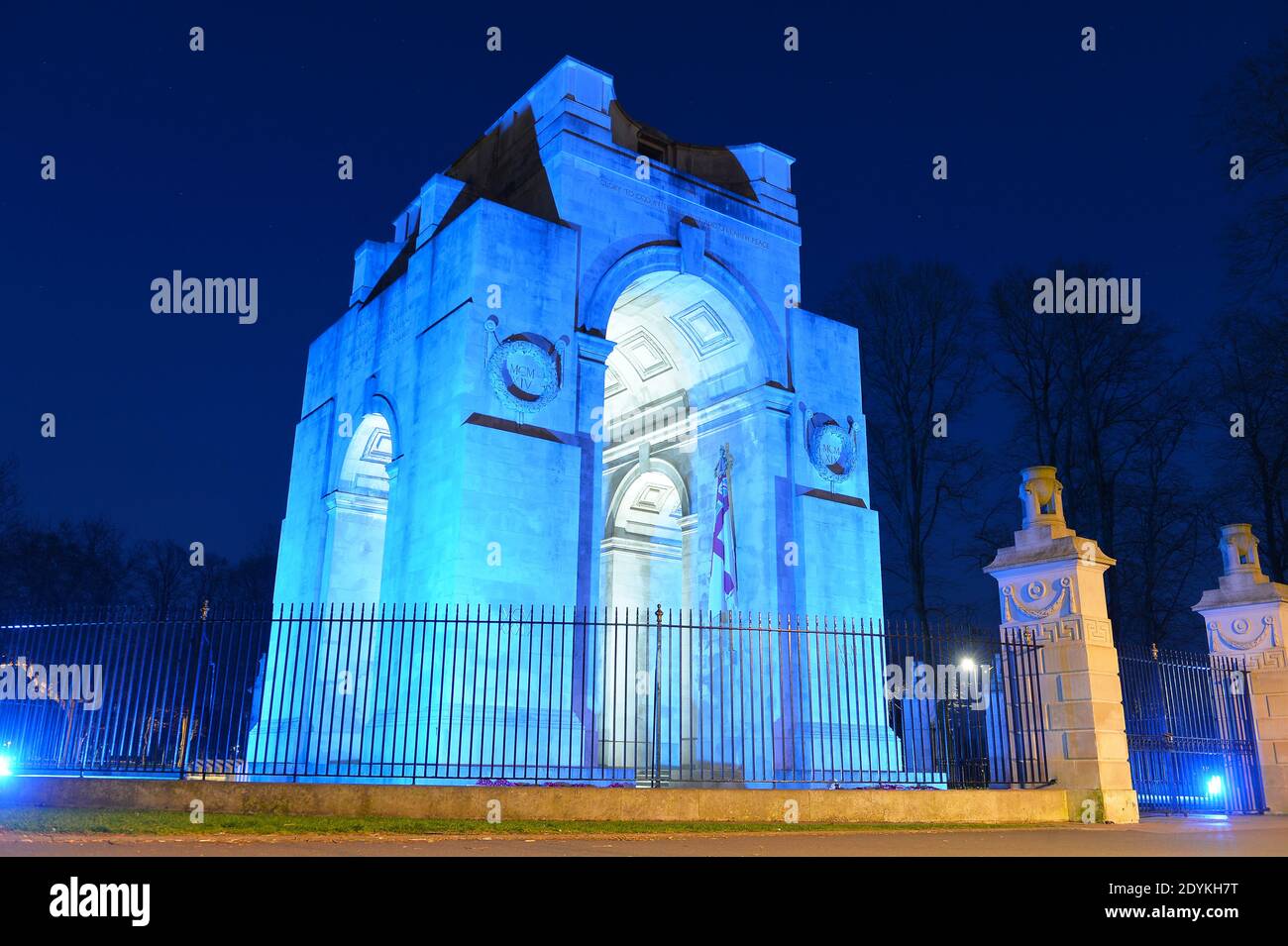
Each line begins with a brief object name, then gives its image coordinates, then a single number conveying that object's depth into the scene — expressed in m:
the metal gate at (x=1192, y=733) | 17.08
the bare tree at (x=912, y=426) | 33.62
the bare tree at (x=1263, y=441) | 27.39
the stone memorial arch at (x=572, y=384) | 19.52
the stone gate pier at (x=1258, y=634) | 17.94
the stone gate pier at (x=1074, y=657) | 14.23
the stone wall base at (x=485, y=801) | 12.02
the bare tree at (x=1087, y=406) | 32.41
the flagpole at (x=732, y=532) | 23.33
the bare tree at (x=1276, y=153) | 21.78
